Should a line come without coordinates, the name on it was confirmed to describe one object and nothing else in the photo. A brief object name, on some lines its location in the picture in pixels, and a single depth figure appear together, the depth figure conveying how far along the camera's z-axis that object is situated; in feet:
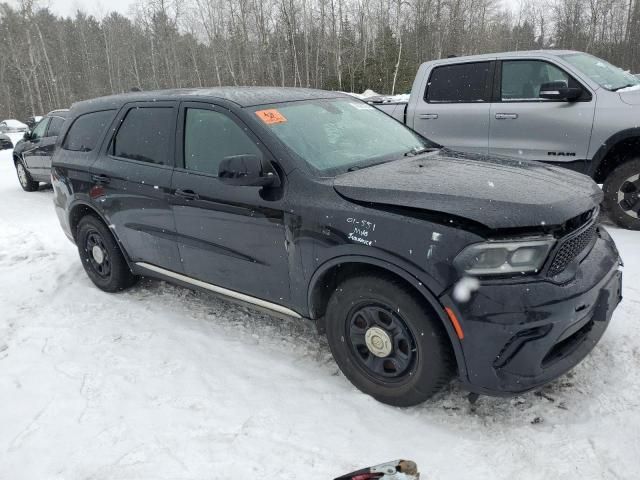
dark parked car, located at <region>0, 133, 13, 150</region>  75.84
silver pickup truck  17.30
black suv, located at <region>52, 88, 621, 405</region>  7.71
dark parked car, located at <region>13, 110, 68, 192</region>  33.55
